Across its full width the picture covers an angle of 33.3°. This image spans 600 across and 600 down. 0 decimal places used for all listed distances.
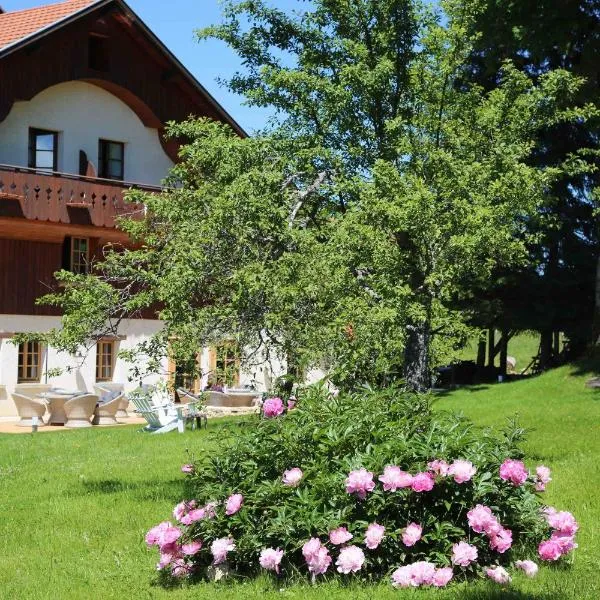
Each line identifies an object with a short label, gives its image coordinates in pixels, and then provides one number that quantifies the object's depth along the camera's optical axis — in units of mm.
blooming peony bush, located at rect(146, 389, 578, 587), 6707
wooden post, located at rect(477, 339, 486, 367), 39903
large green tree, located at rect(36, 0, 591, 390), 10406
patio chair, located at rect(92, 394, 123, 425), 25586
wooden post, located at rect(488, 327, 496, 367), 37788
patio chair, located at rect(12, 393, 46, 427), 24984
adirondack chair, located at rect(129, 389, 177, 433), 21641
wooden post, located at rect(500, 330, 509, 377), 37188
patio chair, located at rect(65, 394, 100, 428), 24750
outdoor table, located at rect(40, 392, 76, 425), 25109
